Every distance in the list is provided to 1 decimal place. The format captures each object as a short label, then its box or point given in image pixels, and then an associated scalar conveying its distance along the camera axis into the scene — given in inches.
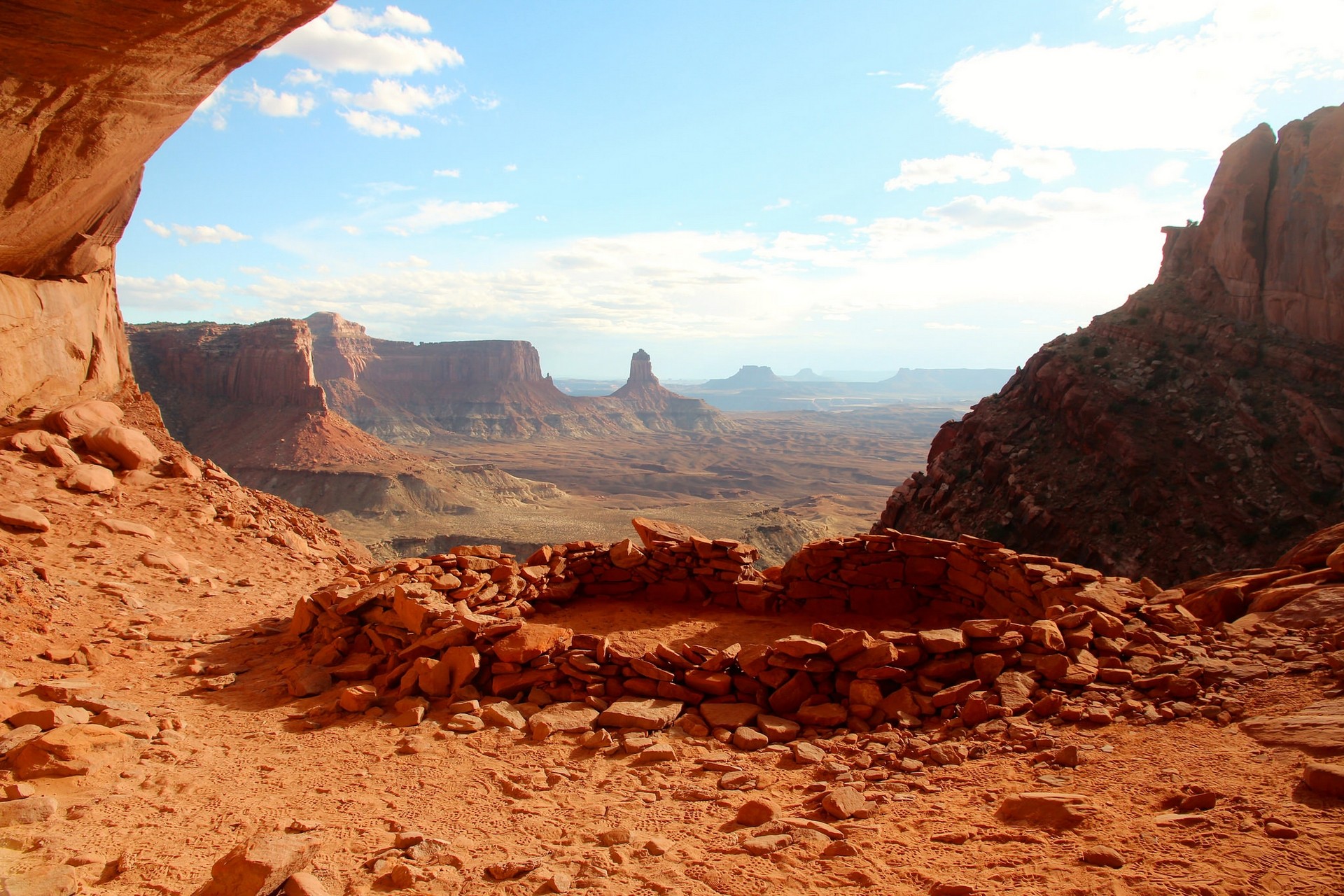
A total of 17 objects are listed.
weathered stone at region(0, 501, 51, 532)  452.1
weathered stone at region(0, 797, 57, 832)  205.0
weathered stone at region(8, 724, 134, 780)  234.7
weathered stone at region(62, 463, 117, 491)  533.0
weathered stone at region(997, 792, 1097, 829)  195.3
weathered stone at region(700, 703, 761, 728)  302.8
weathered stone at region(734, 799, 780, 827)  220.7
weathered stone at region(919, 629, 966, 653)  316.8
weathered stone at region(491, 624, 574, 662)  341.1
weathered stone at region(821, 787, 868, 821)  217.6
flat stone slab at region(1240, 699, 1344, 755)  211.3
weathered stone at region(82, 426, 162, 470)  591.2
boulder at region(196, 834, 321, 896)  175.3
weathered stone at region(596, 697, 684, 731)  301.6
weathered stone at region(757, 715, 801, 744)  292.2
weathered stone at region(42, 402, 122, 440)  582.9
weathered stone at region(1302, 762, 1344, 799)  182.1
